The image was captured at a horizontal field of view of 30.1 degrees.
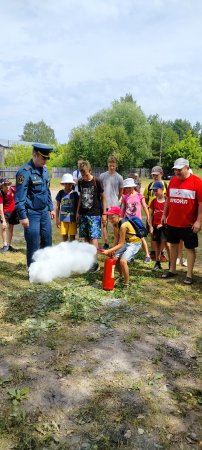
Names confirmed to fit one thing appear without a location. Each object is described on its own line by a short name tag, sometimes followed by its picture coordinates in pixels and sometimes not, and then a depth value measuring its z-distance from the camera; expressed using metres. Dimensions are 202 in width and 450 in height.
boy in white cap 6.94
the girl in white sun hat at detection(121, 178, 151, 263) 6.47
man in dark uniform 5.52
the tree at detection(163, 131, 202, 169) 58.78
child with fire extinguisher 5.64
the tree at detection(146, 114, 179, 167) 69.44
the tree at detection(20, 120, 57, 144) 123.06
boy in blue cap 6.81
